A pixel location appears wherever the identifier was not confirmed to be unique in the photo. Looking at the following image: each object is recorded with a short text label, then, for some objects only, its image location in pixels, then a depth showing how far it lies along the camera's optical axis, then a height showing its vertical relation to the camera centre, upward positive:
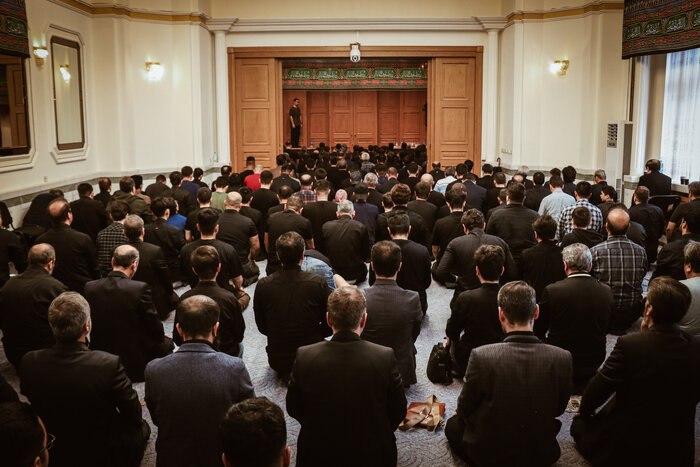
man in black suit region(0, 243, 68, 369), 4.82 -1.11
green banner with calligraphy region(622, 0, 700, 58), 8.93 +1.71
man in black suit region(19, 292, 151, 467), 3.32 -1.18
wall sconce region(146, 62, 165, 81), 12.48 +1.40
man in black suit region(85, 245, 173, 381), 4.76 -1.17
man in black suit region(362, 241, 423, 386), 4.48 -1.06
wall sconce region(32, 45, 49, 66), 9.57 +1.33
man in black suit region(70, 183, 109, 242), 8.02 -0.80
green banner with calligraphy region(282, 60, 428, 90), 19.00 +2.00
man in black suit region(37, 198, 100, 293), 6.16 -0.93
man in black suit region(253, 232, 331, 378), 4.75 -1.09
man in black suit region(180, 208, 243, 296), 5.74 -0.91
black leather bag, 4.97 -1.62
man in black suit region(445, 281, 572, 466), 3.27 -1.19
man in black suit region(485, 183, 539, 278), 7.02 -0.81
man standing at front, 19.23 +0.77
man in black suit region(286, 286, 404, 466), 3.13 -1.15
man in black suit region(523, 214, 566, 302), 5.64 -0.95
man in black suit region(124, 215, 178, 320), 5.80 -1.00
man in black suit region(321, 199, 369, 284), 7.21 -1.04
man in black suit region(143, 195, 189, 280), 6.98 -0.89
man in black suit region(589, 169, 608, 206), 8.94 -0.55
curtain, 9.90 +0.43
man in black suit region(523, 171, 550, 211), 9.19 -0.68
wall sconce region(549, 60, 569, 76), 12.38 +1.44
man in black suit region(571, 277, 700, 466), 3.42 -1.21
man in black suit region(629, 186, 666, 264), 7.70 -0.77
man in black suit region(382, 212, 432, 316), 5.71 -0.98
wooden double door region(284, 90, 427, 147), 20.84 +0.90
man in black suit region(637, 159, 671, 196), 9.52 -0.50
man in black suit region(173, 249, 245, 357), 4.45 -0.99
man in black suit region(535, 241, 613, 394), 4.62 -1.15
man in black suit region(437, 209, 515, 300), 5.75 -0.90
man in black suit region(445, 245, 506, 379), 4.49 -1.09
